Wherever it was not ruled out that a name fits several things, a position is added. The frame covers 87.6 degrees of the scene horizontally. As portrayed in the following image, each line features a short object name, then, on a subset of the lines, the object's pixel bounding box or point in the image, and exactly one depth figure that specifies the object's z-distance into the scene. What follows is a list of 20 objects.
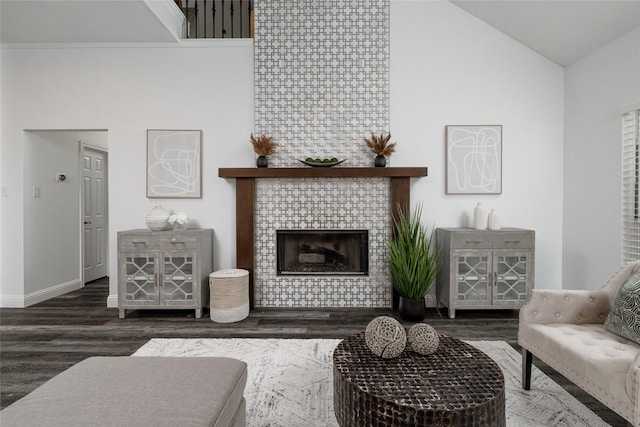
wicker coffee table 1.16
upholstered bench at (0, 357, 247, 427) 0.97
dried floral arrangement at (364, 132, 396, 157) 3.54
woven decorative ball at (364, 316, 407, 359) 1.51
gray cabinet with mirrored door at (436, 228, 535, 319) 3.31
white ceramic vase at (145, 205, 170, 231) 3.46
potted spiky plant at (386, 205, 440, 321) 3.28
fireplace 3.67
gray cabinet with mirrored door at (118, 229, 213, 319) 3.34
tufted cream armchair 1.37
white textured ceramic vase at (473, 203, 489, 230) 3.52
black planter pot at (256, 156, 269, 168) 3.57
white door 4.81
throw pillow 1.64
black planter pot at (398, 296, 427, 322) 3.28
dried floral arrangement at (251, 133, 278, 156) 3.55
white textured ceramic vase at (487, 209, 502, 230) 3.45
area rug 1.74
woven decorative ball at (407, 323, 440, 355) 1.53
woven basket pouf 3.23
